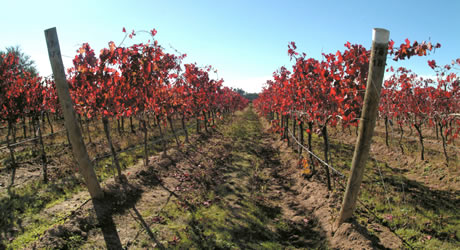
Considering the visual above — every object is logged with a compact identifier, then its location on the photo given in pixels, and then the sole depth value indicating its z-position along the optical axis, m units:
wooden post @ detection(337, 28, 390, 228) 4.41
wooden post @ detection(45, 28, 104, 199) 6.05
